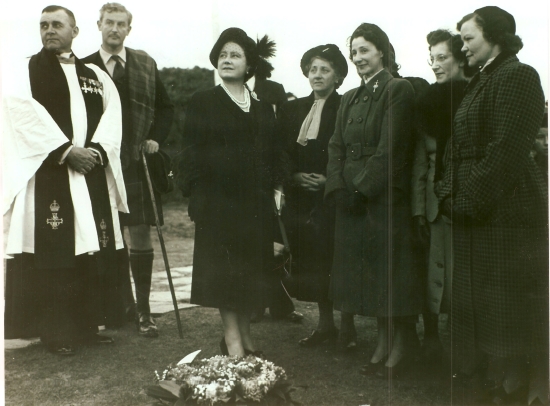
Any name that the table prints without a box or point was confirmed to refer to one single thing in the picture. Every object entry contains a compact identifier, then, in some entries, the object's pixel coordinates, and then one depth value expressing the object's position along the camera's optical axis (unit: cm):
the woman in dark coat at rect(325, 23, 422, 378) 355
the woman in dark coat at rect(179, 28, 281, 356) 360
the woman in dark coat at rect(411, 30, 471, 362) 355
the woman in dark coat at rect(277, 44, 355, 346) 374
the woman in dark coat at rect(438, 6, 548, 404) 331
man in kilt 371
